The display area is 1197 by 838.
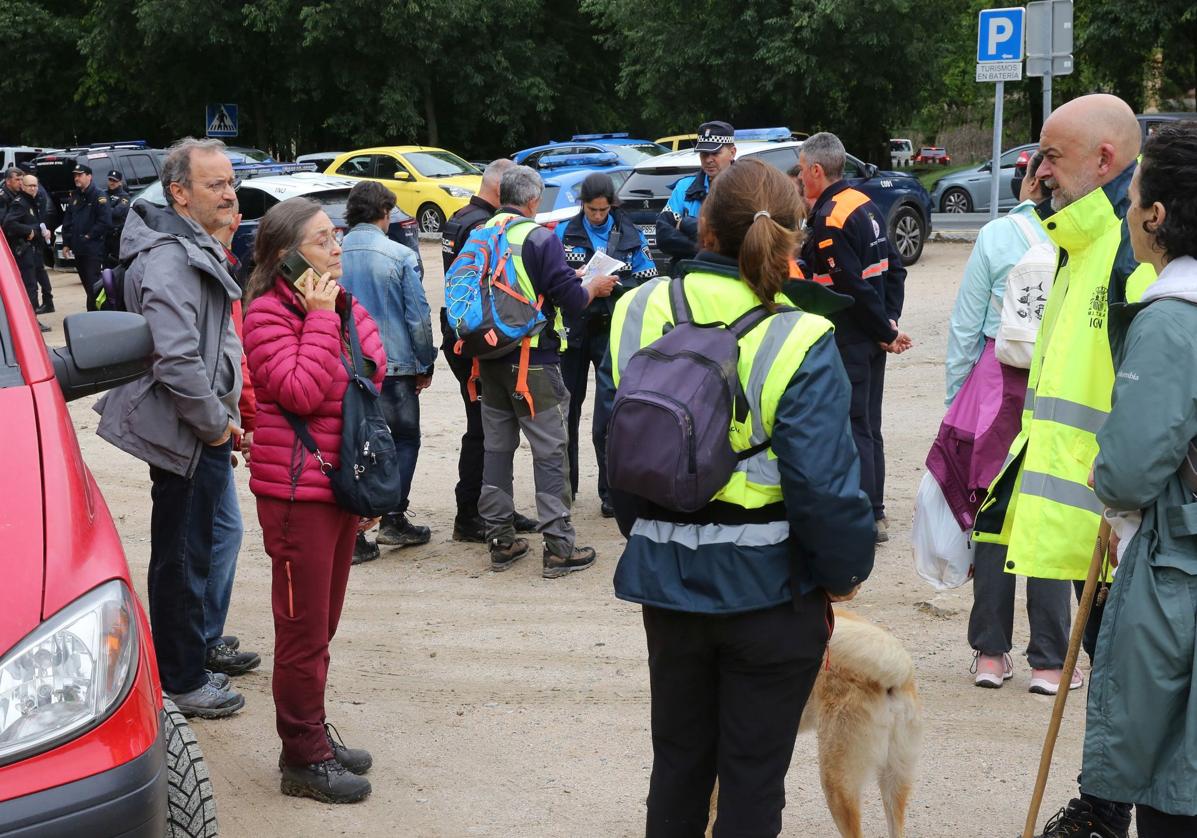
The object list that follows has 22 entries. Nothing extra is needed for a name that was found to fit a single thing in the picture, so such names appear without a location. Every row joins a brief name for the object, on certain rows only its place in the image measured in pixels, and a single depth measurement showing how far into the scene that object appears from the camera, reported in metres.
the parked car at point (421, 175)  24.47
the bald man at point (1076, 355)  3.57
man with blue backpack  6.68
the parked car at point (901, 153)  47.56
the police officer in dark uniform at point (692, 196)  7.91
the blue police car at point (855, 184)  16.75
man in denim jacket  6.93
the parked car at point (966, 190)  26.55
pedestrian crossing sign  34.25
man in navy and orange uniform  6.72
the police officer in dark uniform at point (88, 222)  16.52
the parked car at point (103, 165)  23.47
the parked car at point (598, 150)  24.98
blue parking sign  12.73
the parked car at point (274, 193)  17.09
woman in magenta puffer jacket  4.16
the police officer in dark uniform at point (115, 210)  16.39
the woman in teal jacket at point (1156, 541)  2.89
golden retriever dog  3.79
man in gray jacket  4.59
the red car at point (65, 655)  2.67
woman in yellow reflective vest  2.91
